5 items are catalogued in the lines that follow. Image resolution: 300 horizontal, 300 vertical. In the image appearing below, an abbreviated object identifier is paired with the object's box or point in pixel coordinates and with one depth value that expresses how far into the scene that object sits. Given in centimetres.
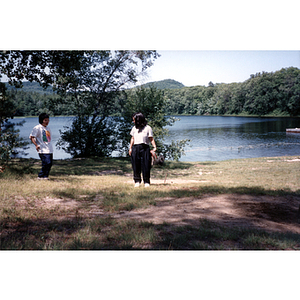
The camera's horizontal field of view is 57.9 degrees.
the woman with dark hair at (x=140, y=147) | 717
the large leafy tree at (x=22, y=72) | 877
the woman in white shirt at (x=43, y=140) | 760
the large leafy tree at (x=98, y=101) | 1786
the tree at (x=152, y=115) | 1739
